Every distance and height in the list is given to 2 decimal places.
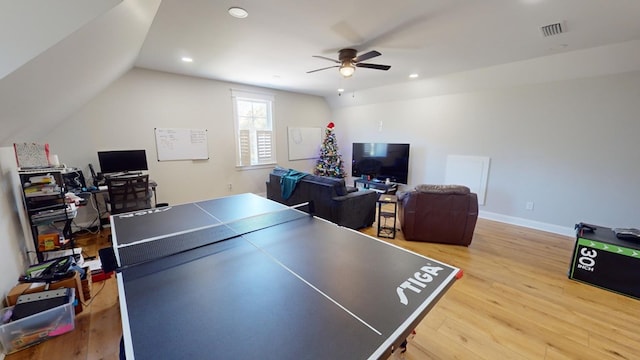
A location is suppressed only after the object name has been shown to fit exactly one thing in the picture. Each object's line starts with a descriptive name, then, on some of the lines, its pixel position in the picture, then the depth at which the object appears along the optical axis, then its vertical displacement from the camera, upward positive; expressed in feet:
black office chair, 10.69 -2.20
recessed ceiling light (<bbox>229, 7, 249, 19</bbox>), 7.26 +4.03
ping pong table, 2.68 -2.16
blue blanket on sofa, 13.67 -2.14
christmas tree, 21.62 -1.31
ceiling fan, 10.37 +3.58
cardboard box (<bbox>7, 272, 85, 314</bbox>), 6.32 -3.88
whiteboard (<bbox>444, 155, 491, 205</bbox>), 15.26 -1.87
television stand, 18.64 -3.28
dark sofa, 11.78 -2.89
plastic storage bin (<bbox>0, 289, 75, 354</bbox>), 5.72 -4.49
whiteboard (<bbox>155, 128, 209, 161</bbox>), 14.60 +0.05
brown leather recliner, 10.89 -3.21
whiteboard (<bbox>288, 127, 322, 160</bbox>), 20.93 +0.20
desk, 12.58 -3.08
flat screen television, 18.54 -1.39
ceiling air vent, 8.18 +3.95
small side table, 12.11 -4.42
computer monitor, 12.48 -0.83
